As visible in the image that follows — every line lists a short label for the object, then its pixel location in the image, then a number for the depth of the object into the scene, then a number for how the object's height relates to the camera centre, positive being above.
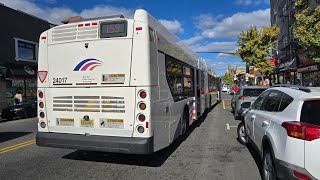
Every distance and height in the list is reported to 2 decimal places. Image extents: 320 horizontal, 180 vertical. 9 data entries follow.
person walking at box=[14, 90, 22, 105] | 15.80 -0.67
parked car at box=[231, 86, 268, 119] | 10.52 -0.30
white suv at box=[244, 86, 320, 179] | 2.69 -0.65
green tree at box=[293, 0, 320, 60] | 9.93 +2.50
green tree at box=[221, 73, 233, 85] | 86.95 +3.44
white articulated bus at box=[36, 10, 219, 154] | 4.27 +0.05
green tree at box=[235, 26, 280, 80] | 26.02 +4.79
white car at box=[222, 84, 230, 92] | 55.33 -0.27
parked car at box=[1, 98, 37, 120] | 13.34 -1.29
